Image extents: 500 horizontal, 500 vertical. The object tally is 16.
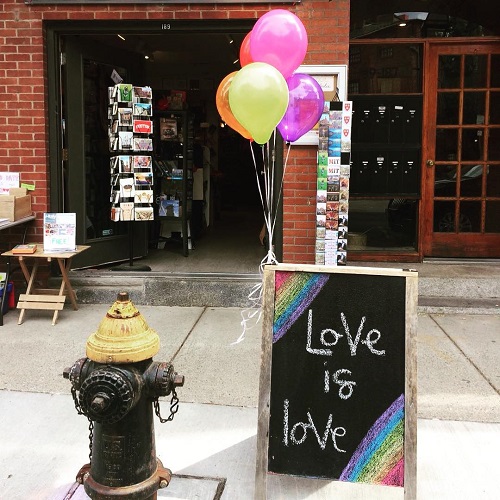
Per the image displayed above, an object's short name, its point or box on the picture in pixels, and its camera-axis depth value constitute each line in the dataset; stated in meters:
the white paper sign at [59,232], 5.91
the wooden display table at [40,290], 5.75
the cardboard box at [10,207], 5.89
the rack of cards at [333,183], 5.73
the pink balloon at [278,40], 4.22
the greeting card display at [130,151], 6.59
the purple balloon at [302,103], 4.61
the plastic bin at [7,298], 6.03
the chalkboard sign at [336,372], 2.90
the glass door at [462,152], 6.90
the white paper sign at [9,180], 6.36
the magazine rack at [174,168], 7.93
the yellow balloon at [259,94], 3.82
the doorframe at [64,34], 6.27
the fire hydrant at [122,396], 2.59
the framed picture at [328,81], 6.03
